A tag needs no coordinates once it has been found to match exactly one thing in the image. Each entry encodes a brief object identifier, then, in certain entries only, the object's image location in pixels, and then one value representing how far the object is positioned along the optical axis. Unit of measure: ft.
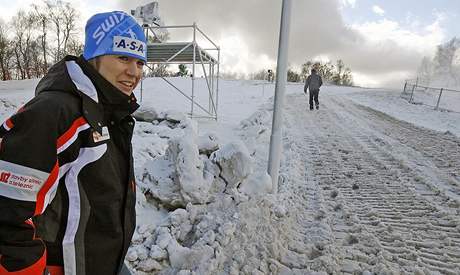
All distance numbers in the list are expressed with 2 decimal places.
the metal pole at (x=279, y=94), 12.73
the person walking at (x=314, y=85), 45.01
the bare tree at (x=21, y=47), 136.15
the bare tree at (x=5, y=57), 125.98
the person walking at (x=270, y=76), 128.84
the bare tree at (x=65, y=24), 141.08
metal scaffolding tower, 31.04
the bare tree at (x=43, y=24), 139.33
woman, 3.56
